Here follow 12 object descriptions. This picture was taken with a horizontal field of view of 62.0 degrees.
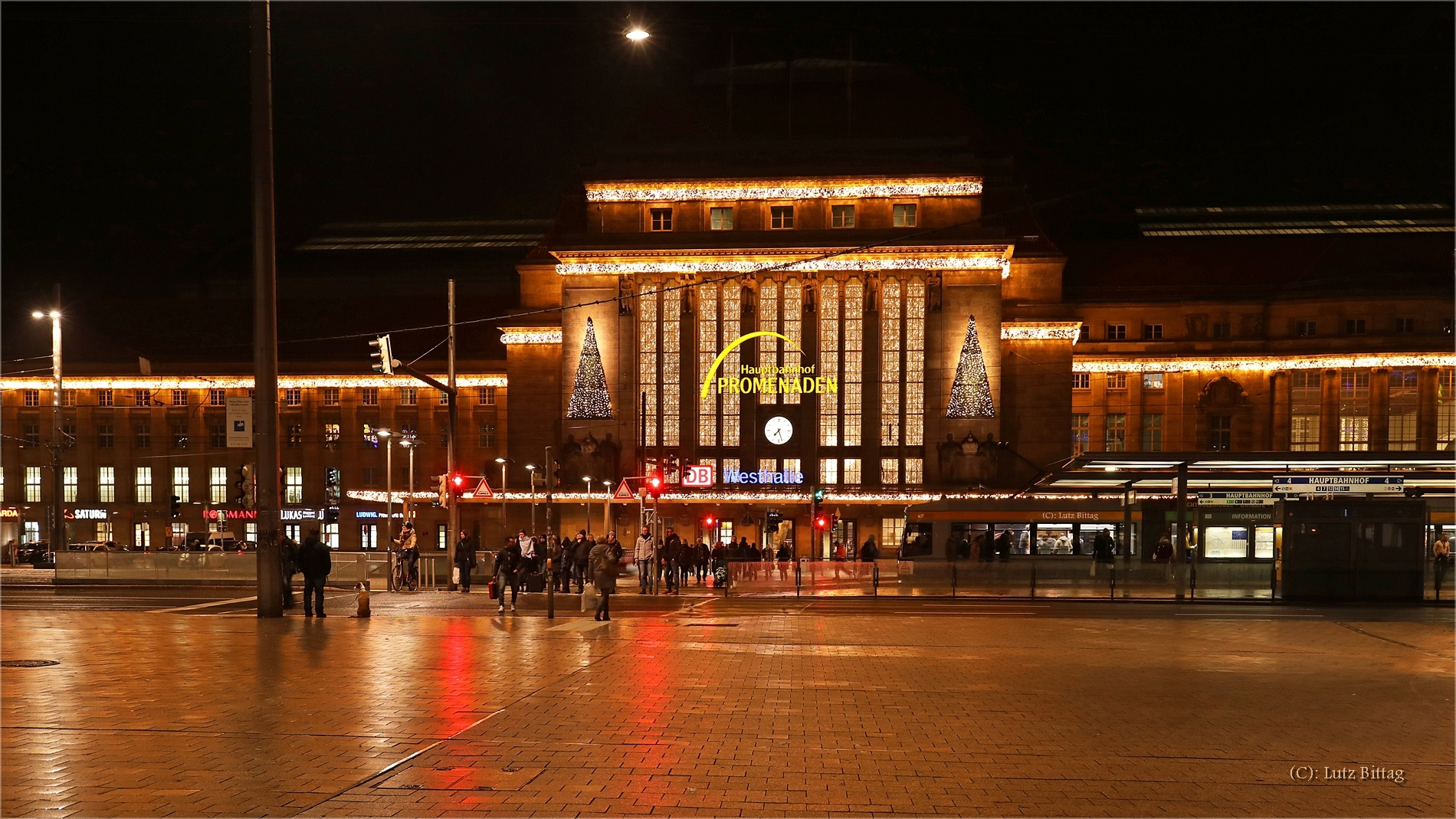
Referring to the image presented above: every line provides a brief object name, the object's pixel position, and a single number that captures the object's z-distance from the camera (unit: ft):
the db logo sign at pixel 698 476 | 207.72
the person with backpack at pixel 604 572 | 76.54
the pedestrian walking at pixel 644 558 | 112.88
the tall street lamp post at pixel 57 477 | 146.00
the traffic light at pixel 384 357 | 98.27
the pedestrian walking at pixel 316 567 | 78.54
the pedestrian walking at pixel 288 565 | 85.36
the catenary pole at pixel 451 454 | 116.16
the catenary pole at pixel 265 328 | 76.07
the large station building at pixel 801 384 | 233.14
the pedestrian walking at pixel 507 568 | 85.40
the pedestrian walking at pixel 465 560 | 112.57
